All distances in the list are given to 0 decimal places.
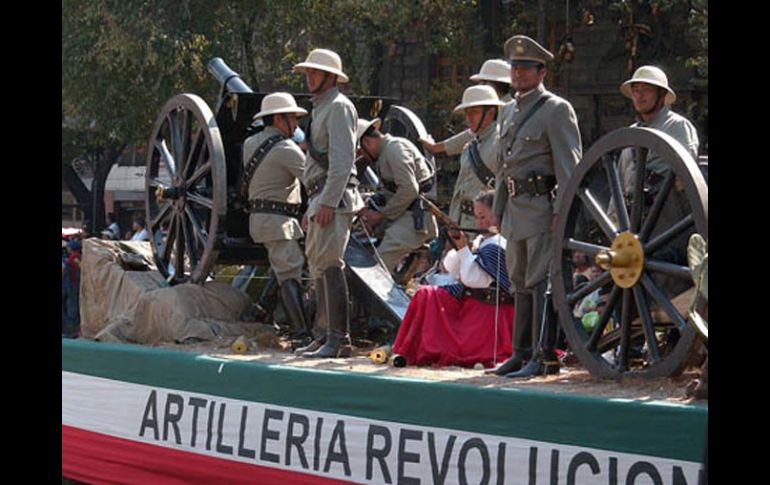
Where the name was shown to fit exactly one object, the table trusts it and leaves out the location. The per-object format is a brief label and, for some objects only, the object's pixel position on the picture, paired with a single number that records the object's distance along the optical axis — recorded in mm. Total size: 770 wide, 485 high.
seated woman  13275
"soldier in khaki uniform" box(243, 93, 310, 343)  15922
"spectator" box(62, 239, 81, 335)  34437
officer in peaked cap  12016
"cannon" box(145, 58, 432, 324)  16250
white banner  9984
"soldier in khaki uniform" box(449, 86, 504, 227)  15641
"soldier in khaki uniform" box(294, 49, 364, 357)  14180
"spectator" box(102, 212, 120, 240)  39966
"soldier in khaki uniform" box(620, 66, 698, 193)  11953
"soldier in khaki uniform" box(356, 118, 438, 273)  16828
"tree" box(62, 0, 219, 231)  35125
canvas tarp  16031
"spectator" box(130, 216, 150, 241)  30903
